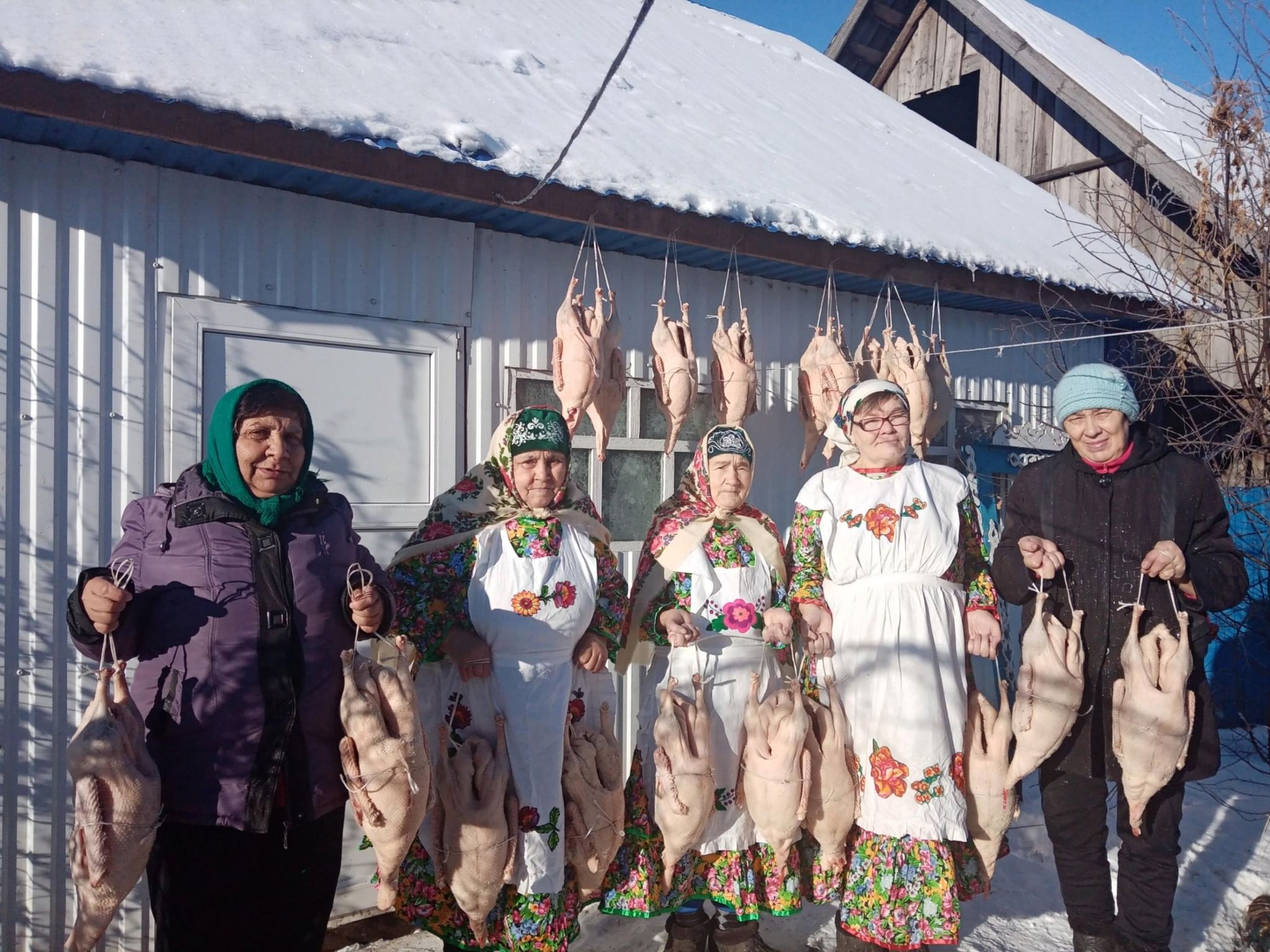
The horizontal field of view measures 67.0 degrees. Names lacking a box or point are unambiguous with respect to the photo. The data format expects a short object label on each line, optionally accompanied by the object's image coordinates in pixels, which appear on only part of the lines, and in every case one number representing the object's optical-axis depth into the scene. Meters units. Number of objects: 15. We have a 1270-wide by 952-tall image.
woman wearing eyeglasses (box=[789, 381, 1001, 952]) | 2.83
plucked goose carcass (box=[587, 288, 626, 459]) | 3.63
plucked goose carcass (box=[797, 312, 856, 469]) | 4.29
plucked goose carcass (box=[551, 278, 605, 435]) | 3.51
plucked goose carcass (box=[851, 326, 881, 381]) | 4.49
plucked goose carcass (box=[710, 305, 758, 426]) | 4.03
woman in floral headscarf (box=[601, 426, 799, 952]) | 2.94
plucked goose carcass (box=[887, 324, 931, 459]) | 4.41
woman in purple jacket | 2.15
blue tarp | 5.14
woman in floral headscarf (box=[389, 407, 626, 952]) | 2.69
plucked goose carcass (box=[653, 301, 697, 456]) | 3.87
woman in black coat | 2.85
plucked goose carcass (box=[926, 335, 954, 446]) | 4.61
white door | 3.11
